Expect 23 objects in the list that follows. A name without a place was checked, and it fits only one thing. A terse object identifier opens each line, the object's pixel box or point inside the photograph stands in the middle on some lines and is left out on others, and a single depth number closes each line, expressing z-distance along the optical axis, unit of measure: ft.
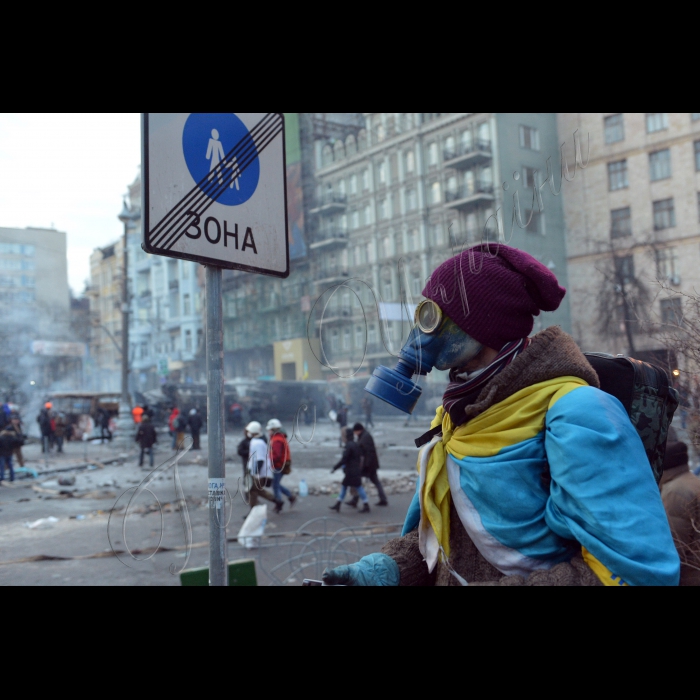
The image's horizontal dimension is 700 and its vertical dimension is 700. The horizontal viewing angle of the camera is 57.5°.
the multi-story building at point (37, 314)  90.27
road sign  6.54
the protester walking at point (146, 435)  64.03
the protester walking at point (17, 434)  64.08
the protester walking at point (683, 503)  7.91
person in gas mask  4.36
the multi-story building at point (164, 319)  165.27
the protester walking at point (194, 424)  75.66
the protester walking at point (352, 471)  39.55
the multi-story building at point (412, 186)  90.27
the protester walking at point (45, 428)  86.84
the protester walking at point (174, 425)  84.47
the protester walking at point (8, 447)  58.13
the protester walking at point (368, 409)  83.70
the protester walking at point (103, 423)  102.26
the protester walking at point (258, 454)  25.51
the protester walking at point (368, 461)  40.50
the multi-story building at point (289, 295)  129.70
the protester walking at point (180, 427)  81.95
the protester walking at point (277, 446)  30.71
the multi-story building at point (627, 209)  90.17
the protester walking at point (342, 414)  76.53
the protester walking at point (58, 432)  89.20
